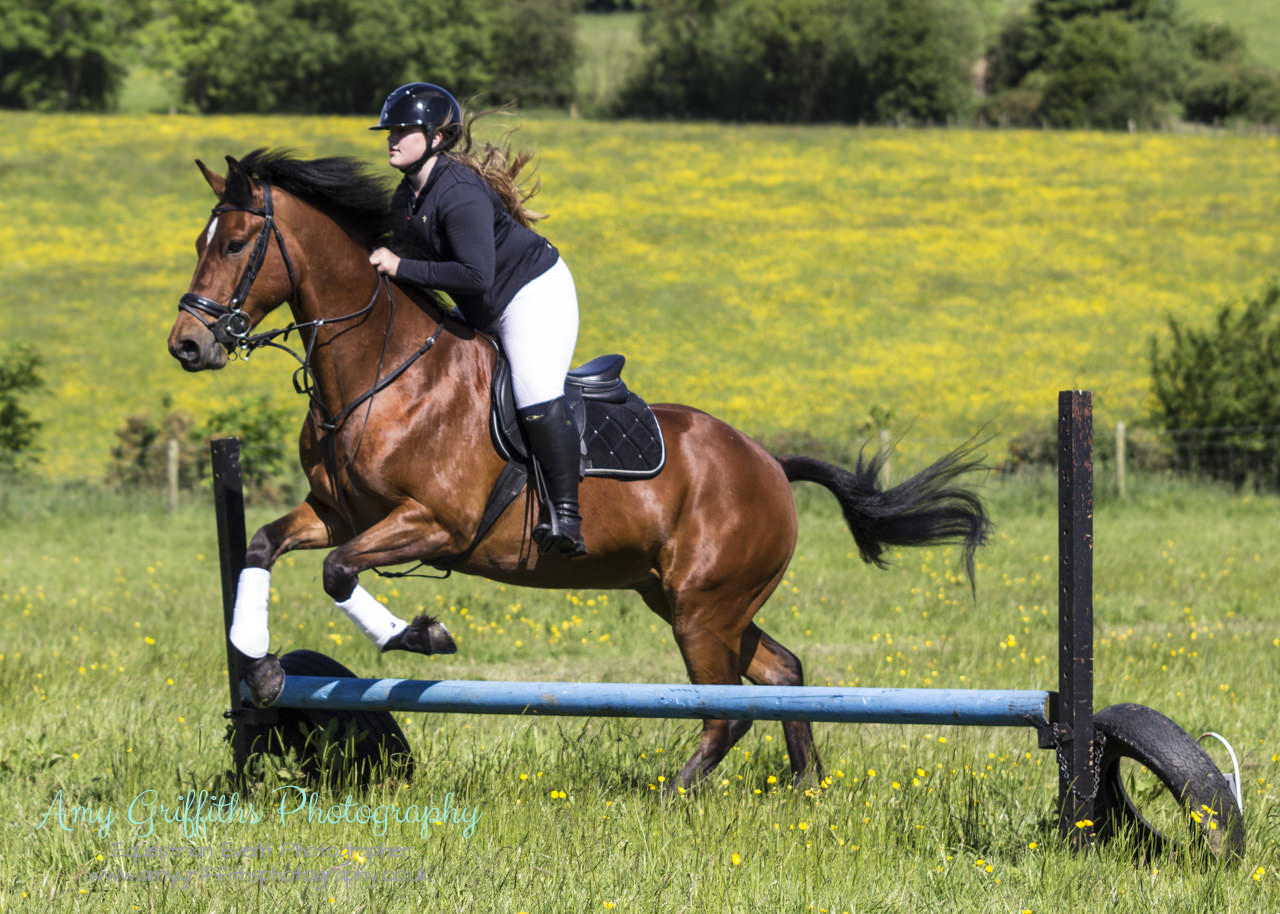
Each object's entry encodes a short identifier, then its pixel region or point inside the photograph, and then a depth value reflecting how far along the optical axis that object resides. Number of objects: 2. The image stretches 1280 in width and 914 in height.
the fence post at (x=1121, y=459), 39.53
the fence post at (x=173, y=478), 38.91
